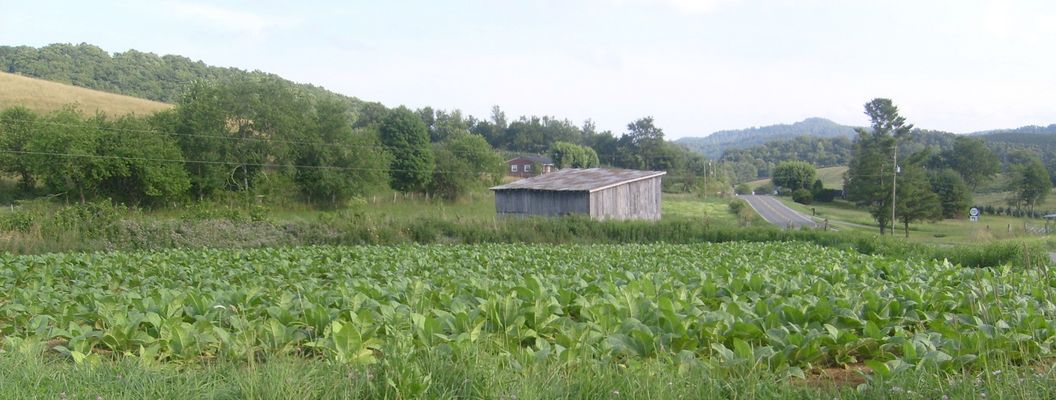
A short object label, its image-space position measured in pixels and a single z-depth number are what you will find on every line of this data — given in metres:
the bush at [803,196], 86.50
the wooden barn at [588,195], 39.75
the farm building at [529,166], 86.94
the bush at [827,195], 85.75
